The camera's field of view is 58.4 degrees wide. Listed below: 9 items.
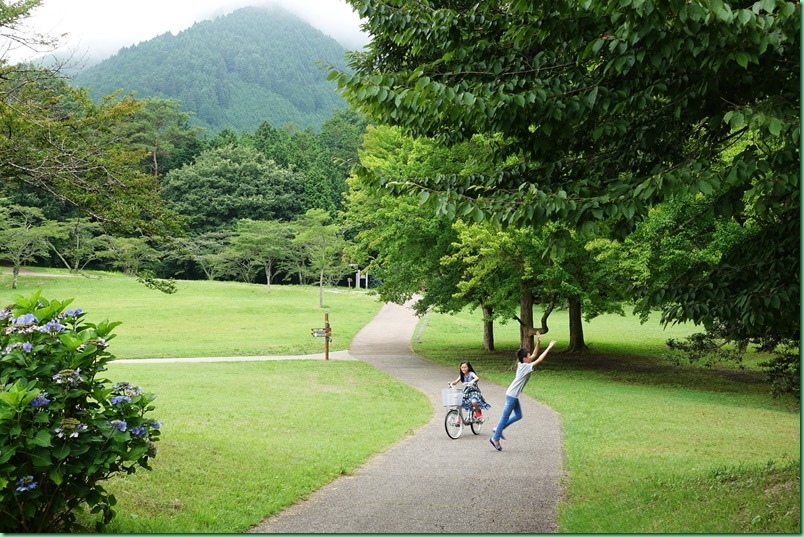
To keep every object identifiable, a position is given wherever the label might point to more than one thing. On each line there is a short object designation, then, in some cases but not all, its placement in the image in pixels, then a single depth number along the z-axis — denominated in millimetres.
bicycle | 12375
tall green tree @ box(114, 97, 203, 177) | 58219
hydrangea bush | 5066
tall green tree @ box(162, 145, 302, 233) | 61719
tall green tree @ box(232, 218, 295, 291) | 60719
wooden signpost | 29156
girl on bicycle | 12758
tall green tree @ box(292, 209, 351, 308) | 58406
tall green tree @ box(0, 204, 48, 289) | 47875
